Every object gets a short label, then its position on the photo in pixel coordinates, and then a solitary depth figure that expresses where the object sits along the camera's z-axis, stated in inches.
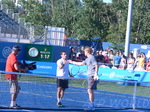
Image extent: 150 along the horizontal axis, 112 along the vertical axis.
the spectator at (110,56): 1011.8
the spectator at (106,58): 988.7
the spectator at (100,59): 957.3
